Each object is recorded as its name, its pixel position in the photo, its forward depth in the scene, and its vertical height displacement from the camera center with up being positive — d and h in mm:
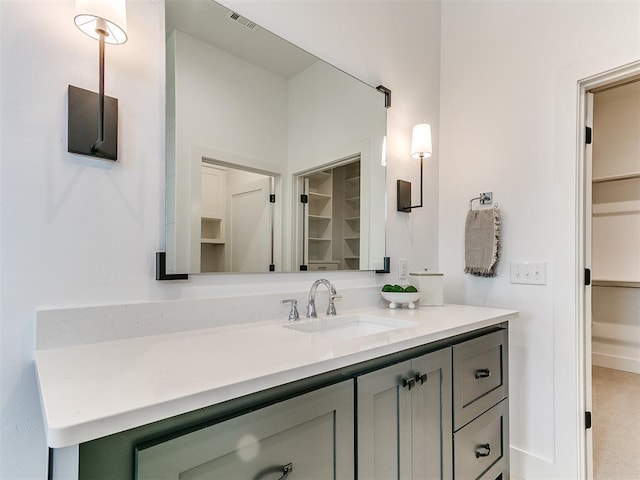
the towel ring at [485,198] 2041 +270
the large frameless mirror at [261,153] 1227 +376
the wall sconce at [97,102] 957 +395
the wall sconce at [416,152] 1931 +504
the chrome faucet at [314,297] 1473 -229
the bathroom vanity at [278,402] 617 -355
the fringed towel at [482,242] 1952 +17
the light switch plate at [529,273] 1821 -143
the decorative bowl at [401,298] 1743 -261
